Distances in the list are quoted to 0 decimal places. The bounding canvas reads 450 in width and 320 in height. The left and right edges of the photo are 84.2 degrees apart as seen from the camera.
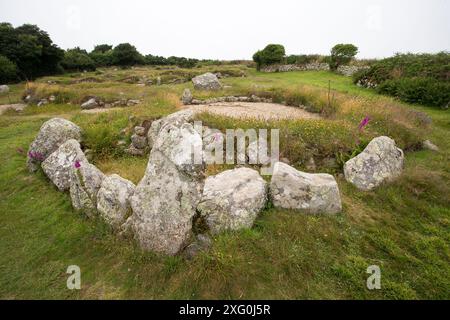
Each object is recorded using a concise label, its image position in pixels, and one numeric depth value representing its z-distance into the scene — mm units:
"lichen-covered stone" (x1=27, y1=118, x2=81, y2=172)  8203
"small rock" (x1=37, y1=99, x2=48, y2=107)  18319
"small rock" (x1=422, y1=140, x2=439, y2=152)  8740
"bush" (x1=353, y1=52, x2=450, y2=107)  14391
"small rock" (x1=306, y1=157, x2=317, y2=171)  7484
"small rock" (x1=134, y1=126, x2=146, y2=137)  9719
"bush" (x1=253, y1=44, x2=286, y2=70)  36406
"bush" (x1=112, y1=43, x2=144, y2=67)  54188
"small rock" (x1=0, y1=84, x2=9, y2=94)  24206
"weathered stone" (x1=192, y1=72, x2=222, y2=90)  18572
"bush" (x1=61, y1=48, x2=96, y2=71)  44312
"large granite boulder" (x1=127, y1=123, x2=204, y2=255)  4586
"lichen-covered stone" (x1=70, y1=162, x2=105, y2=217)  5809
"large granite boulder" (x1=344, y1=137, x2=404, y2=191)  6402
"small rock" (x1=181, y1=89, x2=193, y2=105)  14867
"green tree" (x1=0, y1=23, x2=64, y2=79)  34156
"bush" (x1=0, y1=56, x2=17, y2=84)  29281
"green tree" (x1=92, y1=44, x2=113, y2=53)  73912
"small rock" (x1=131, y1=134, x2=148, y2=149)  9461
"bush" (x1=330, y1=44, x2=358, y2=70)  28547
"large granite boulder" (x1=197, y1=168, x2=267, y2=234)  4930
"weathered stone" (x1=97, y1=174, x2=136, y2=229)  5328
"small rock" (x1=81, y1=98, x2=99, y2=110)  17431
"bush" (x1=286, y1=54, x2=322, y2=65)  35312
